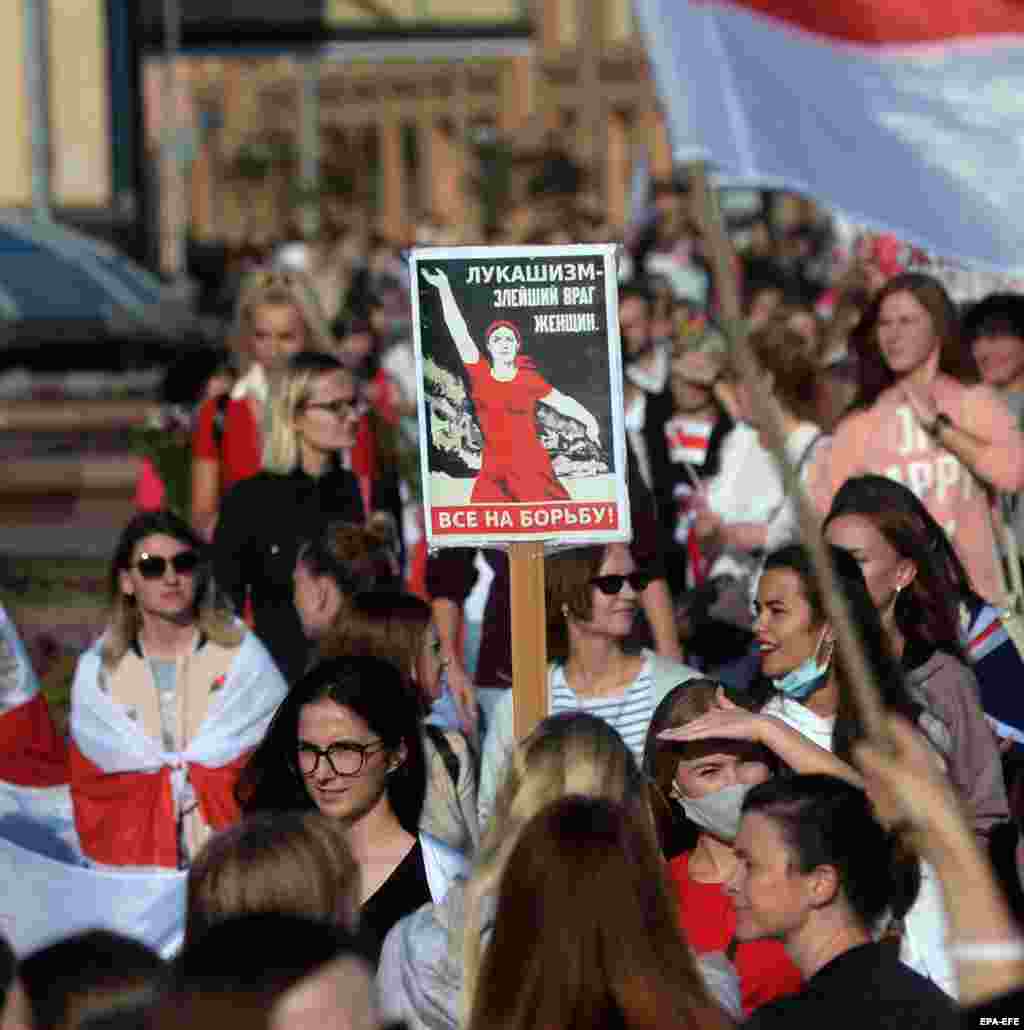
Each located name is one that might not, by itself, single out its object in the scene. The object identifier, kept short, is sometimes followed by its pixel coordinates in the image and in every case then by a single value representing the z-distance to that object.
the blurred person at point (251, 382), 18.64
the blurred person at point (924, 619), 12.27
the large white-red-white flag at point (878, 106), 11.32
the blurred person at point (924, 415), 15.86
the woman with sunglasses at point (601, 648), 13.40
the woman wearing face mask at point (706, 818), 10.34
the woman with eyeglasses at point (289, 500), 16.14
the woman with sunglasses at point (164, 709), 14.21
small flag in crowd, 20.30
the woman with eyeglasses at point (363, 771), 11.01
